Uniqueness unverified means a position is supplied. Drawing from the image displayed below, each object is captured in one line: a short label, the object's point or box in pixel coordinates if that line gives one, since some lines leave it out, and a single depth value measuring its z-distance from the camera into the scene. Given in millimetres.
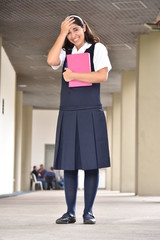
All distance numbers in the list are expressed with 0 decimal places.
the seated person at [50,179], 25969
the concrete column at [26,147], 24109
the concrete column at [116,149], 20909
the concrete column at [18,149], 19575
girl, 3574
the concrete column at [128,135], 16391
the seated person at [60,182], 26803
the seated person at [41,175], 26234
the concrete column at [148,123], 11523
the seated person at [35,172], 26134
